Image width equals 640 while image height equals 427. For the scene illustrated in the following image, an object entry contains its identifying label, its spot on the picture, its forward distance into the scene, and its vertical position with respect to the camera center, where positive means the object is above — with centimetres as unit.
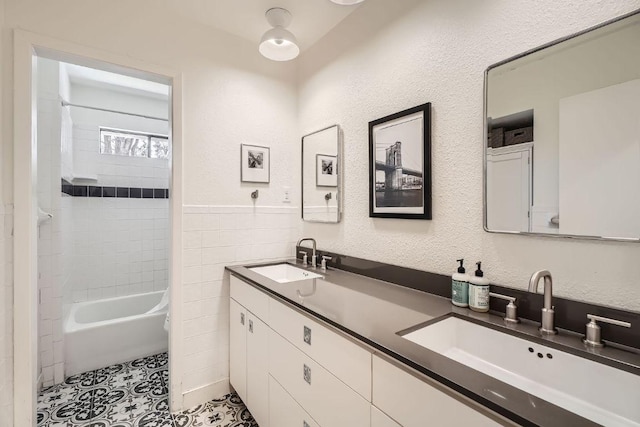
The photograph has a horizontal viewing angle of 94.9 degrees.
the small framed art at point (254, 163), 219 +37
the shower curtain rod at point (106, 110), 257 +103
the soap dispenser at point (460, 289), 122 -32
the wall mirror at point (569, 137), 89 +26
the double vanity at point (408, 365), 72 -47
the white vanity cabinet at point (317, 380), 77 -61
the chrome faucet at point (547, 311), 95 -33
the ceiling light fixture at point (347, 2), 151 +108
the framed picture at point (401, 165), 148 +26
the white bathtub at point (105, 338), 230 -106
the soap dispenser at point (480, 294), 116 -32
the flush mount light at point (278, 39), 181 +106
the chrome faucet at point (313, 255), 214 -32
